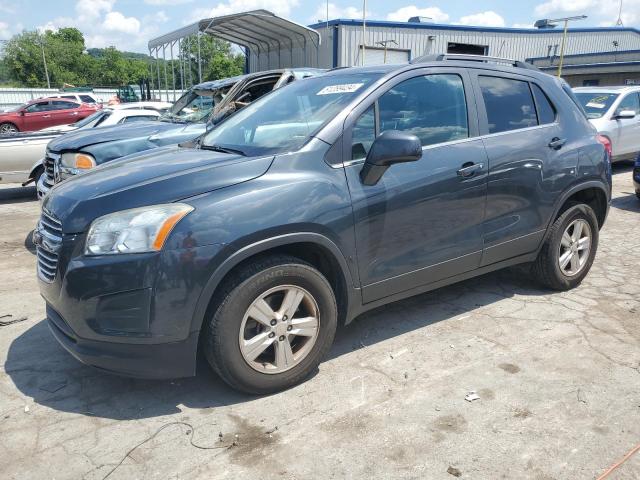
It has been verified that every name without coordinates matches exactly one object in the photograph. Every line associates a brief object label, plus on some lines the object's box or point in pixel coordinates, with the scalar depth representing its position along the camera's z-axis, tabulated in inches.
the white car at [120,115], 395.2
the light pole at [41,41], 3431.6
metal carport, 786.2
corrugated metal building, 973.2
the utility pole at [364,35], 922.0
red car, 833.5
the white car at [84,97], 1001.5
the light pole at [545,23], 1289.2
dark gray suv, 108.1
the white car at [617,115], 418.3
